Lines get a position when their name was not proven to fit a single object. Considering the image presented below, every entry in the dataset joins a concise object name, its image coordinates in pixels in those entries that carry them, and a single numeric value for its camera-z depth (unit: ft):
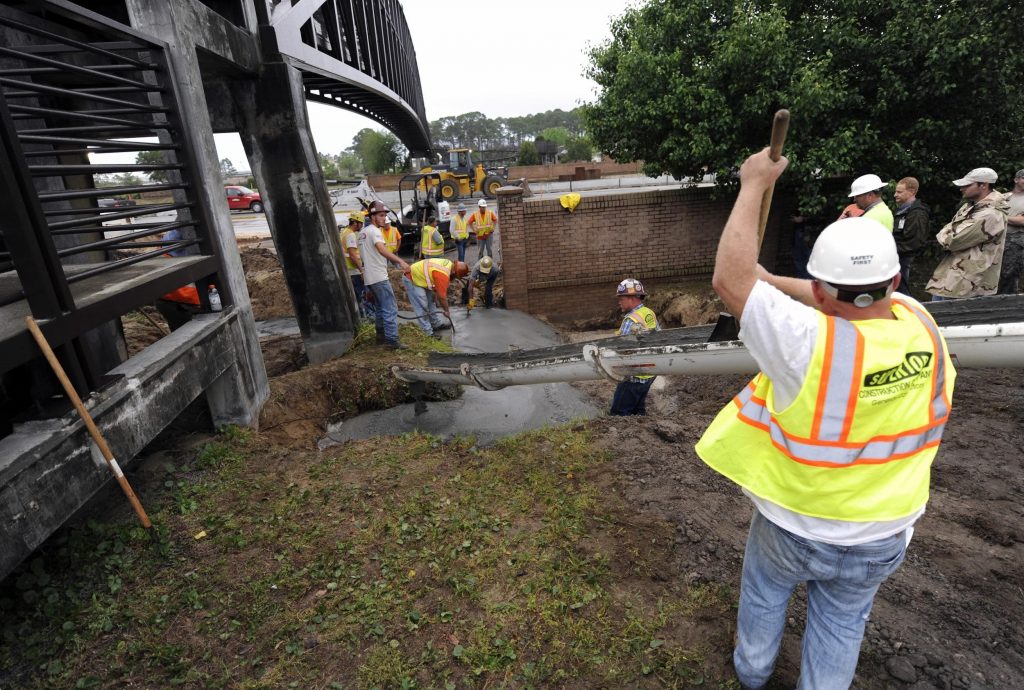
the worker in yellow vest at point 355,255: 28.37
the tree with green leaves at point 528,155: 142.61
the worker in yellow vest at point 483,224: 37.88
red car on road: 94.43
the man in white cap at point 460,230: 38.06
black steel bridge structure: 8.71
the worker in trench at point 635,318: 15.67
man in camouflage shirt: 16.39
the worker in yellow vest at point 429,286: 25.49
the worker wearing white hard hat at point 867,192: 16.62
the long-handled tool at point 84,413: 8.36
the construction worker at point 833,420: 5.21
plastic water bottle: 15.30
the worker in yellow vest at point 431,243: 31.04
